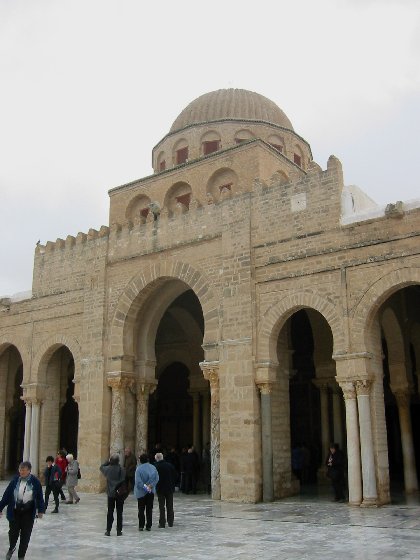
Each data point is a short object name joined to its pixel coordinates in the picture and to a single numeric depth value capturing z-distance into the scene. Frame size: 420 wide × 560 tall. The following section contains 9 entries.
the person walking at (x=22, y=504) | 6.20
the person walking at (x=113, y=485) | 7.89
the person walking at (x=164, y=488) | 8.47
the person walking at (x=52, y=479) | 10.60
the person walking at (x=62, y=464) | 11.76
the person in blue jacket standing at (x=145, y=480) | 8.09
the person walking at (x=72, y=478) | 11.56
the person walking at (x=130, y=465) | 12.03
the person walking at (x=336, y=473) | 10.96
